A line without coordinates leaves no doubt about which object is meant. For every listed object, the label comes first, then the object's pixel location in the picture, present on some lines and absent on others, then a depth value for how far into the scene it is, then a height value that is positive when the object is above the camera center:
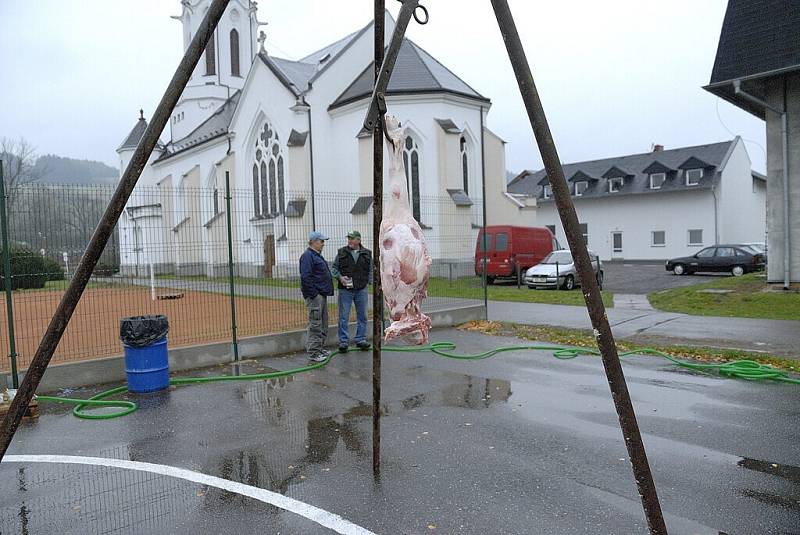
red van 24.88 +0.02
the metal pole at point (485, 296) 13.30 -0.98
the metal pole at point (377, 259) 4.20 -0.03
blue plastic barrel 7.46 -1.32
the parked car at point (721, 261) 26.95 -0.75
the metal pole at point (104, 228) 3.46 +0.20
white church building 23.72 +6.15
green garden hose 6.84 -1.63
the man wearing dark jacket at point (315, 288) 9.47 -0.50
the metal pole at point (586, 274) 2.98 -0.13
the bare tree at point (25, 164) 47.46 +8.99
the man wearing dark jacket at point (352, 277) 10.00 -0.36
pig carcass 4.23 -0.04
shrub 7.71 -0.06
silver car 22.16 -0.89
